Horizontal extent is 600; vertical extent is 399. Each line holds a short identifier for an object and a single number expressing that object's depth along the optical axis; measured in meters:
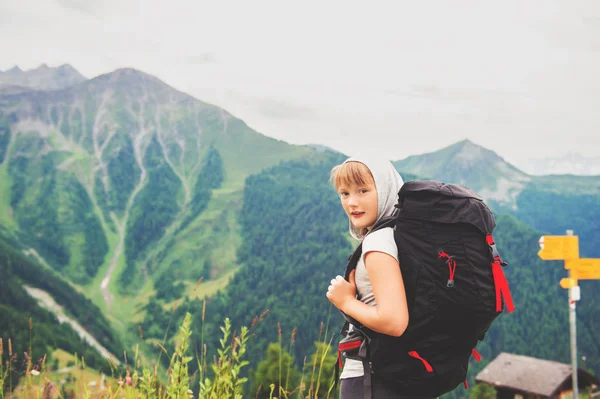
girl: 1.84
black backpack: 1.89
